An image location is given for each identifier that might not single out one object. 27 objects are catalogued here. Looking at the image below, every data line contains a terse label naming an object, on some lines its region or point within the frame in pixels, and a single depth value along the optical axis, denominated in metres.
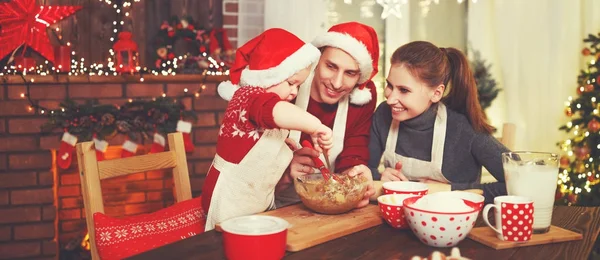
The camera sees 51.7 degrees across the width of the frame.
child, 1.47
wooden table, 1.25
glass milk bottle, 1.37
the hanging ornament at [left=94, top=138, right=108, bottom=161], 3.13
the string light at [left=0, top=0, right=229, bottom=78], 3.17
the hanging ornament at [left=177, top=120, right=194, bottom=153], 3.30
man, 1.99
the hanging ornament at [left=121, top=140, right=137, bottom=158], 3.20
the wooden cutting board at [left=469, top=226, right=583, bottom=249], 1.31
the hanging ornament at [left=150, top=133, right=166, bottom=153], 3.23
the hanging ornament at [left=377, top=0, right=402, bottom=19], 3.60
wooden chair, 1.62
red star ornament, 3.12
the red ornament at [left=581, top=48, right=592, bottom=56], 3.69
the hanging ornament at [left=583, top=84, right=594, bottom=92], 3.56
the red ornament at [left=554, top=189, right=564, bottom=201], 3.62
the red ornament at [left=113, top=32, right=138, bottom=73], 3.21
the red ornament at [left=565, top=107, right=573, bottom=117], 3.69
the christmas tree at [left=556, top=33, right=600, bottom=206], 3.47
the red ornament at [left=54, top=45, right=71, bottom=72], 3.17
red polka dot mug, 1.28
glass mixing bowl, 1.50
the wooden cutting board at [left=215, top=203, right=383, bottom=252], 1.32
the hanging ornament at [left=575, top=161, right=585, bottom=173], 3.58
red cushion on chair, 1.61
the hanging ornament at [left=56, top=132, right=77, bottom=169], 3.12
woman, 1.92
